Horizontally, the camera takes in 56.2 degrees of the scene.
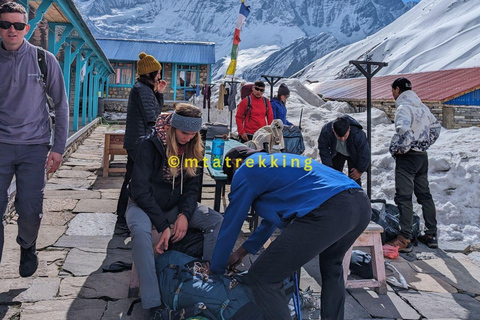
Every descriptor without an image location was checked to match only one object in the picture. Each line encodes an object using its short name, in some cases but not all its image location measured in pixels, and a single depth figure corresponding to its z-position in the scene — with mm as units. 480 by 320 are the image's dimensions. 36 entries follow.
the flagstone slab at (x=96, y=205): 5648
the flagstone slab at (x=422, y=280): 3861
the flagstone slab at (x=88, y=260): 3701
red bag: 4516
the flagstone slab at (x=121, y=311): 2959
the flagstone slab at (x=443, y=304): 3348
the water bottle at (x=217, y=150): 4871
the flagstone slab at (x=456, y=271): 4000
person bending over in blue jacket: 2477
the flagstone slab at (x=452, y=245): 4961
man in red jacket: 6559
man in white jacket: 4789
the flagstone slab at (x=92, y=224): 4746
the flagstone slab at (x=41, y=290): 3123
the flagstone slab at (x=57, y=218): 4961
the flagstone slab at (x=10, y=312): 2854
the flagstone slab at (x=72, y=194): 6223
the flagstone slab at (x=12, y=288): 3077
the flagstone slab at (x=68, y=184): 6816
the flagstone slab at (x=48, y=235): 4254
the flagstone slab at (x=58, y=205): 5513
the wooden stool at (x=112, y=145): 7641
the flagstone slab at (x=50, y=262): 3588
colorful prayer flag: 10487
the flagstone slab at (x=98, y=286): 3256
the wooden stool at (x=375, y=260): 3621
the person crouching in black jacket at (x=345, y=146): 4801
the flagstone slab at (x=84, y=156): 9975
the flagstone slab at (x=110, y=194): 6387
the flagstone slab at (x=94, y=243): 4266
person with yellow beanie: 4508
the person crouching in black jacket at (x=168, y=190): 3084
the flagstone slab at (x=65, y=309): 2895
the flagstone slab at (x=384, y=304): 3270
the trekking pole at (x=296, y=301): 2797
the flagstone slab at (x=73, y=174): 7801
